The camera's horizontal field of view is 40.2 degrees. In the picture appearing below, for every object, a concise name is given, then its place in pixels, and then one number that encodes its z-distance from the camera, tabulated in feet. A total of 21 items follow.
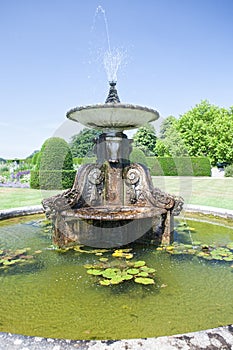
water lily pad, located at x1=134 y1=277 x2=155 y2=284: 10.91
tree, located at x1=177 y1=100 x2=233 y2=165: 111.14
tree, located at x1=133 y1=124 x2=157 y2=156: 137.90
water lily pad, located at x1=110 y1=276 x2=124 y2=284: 11.03
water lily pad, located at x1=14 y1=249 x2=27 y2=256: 14.47
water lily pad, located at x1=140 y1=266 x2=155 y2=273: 12.15
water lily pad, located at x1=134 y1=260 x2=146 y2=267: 12.74
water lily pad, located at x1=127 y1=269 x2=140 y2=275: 11.81
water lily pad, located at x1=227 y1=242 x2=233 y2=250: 15.40
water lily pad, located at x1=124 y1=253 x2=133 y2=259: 13.84
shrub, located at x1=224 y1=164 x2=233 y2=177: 88.40
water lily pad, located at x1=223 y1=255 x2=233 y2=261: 13.46
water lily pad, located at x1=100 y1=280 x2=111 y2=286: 10.94
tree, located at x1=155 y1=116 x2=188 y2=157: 111.24
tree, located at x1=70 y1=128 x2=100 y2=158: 51.81
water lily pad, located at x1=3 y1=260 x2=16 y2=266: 13.07
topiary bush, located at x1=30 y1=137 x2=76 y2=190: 47.96
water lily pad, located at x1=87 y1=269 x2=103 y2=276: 11.84
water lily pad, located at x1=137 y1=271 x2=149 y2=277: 11.64
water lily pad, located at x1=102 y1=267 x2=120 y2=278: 11.63
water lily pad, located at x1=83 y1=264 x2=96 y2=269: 12.67
